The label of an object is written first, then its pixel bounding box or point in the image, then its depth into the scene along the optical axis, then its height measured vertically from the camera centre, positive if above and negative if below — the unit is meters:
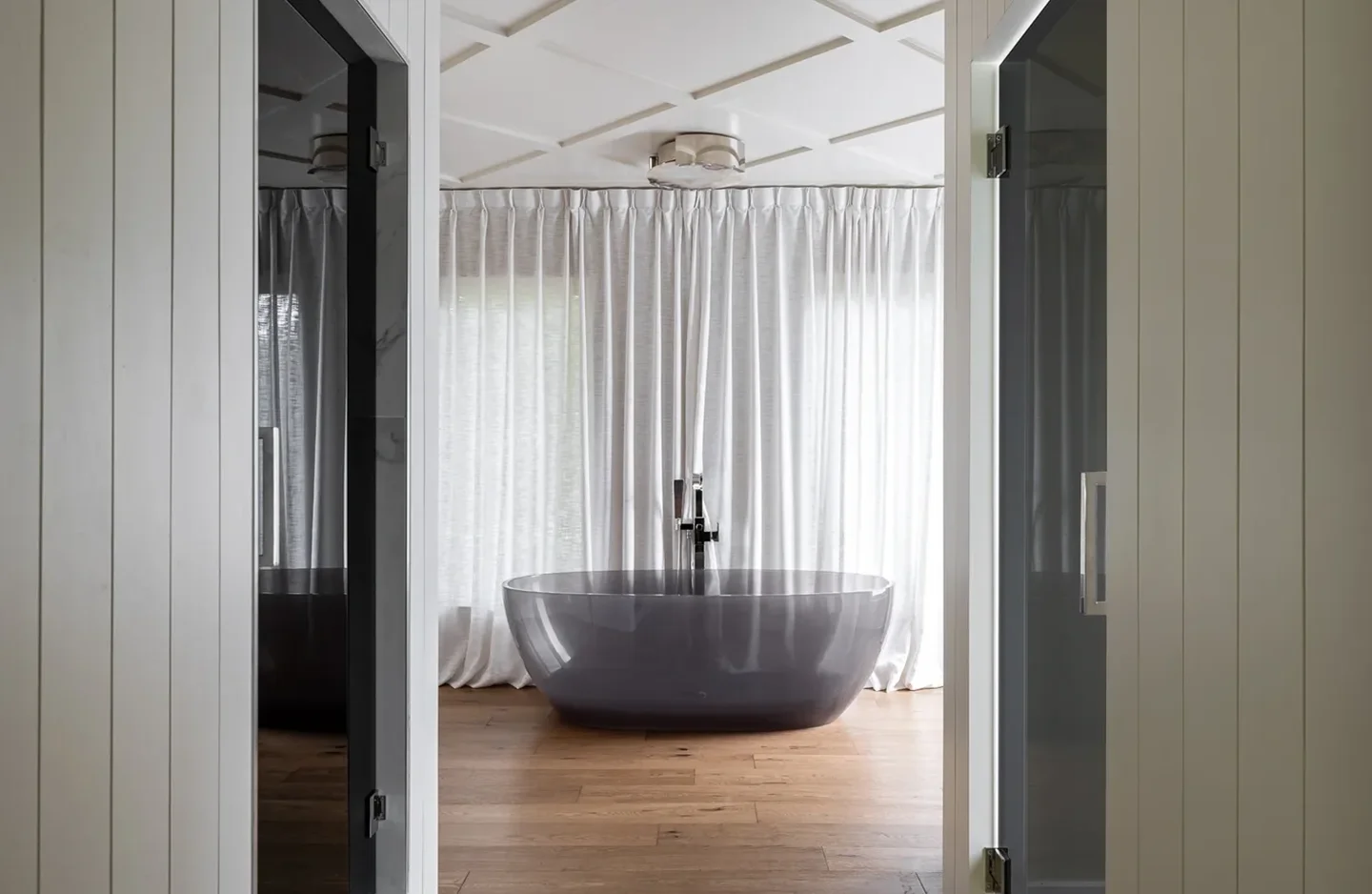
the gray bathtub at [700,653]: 3.72 -0.82
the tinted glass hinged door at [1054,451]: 1.56 +0.00
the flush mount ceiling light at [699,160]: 3.81 +1.21
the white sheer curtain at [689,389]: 4.53 +0.31
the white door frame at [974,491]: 2.02 -0.09
